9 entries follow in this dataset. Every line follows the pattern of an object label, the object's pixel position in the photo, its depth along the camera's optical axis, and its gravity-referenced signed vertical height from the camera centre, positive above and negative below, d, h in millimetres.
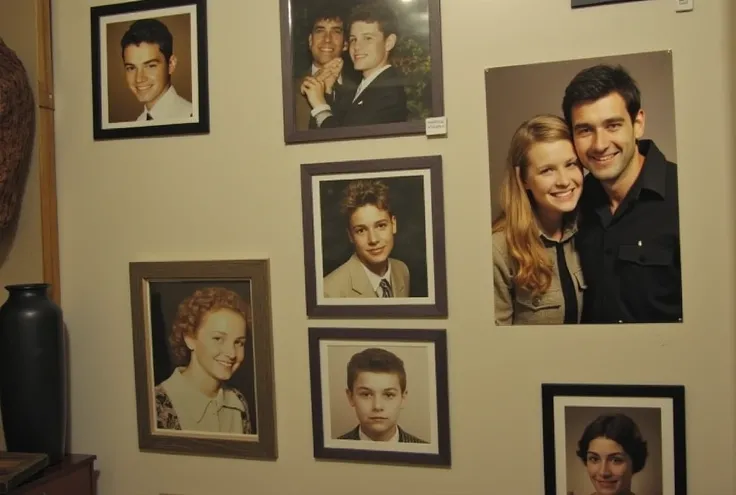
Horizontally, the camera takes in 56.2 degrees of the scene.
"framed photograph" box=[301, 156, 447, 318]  2078 +15
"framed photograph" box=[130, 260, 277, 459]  2225 -361
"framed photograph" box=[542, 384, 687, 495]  1925 -584
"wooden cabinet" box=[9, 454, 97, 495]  2040 -700
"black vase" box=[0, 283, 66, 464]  2121 -364
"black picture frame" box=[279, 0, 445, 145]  2057 +537
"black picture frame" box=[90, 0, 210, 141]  2262 +591
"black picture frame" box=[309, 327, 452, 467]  2082 -451
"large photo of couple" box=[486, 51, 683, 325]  1917 +127
